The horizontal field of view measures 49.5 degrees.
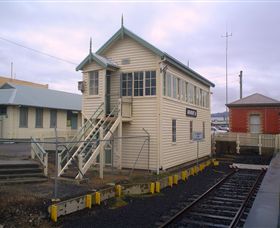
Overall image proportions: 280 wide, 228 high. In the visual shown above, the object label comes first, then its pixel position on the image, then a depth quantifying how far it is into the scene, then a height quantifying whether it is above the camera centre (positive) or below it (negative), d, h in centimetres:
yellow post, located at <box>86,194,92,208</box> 916 -219
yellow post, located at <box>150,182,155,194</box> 1175 -229
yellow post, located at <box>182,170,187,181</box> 1492 -229
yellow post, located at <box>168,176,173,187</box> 1330 -228
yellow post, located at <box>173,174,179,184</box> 1381 -228
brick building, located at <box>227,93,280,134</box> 2961 +147
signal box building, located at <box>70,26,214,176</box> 1482 +189
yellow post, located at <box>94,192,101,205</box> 954 -218
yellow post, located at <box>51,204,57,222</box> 781 -219
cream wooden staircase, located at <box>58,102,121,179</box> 1202 -29
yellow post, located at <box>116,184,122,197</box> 1062 -218
